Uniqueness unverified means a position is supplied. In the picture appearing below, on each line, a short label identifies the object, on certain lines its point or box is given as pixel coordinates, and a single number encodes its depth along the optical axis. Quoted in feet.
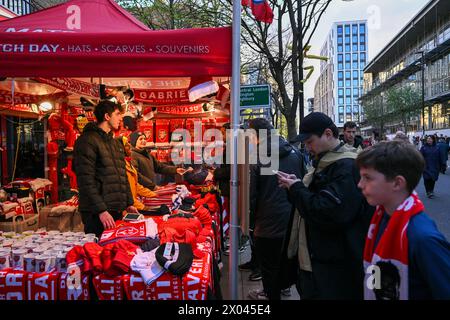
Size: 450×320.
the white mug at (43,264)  9.27
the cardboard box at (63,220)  19.15
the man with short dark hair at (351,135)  22.95
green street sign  21.27
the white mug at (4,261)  9.39
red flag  12.50
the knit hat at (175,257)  8.43
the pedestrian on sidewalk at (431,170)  40.96
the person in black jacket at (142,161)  18.52
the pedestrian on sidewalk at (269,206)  13.53
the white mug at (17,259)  9.43
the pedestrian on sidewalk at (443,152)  47.67
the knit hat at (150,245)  9.59
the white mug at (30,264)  9.29
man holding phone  7.79
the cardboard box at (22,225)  19.30
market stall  8.96
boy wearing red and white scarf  4.90
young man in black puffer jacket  11.84
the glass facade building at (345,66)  501.56
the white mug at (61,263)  9.25
